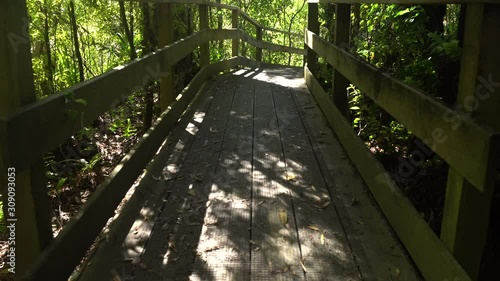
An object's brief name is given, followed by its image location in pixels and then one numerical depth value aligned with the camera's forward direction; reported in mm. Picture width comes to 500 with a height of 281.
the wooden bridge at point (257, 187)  1809
